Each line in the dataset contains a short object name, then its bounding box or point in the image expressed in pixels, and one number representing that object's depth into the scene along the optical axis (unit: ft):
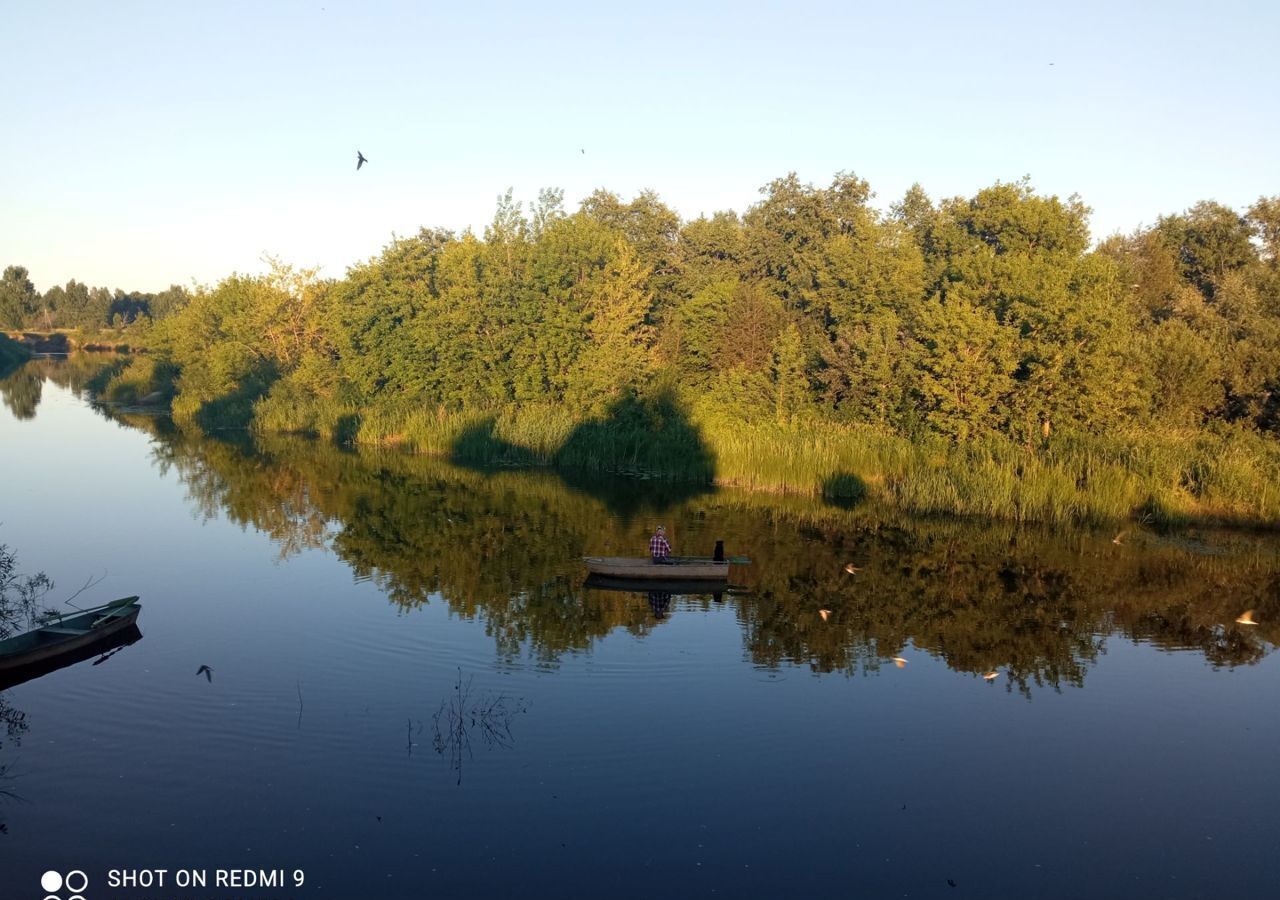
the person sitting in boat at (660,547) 80.50
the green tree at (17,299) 533.55
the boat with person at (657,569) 79.87
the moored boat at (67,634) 56.24
